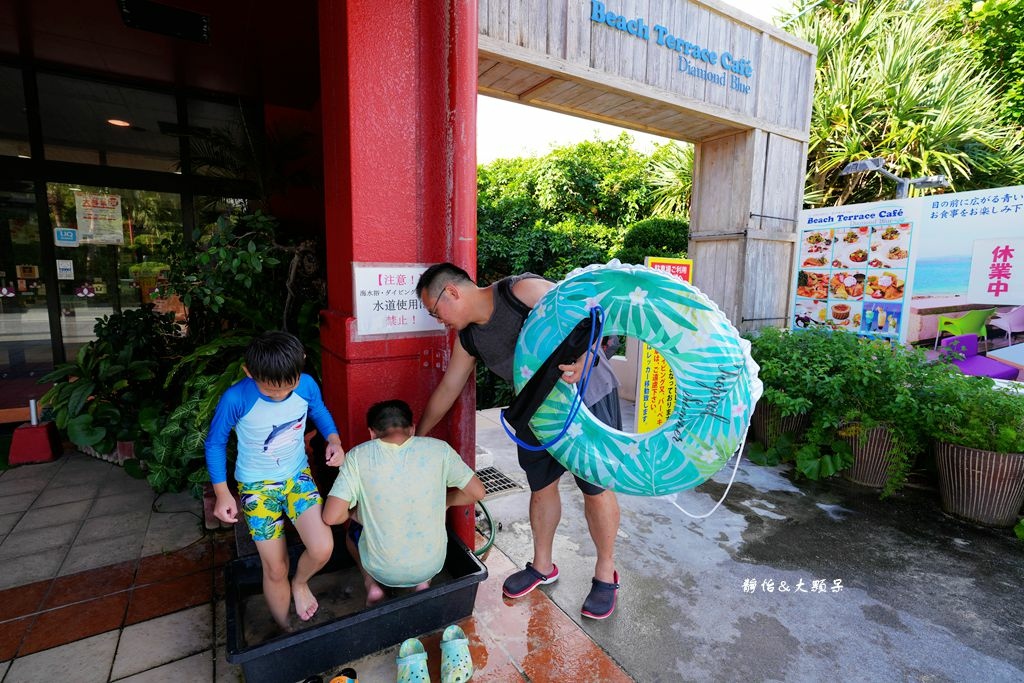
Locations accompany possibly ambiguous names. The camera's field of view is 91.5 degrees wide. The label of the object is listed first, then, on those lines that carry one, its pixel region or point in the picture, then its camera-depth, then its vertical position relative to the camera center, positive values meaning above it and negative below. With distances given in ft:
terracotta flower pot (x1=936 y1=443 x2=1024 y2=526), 10.22 -4.11
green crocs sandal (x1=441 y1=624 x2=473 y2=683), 5.96 -4.62
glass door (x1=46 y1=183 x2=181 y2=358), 15.28 +0.69
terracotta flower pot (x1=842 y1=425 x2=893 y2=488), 11.87 -4.12
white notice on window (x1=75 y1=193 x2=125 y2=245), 15.30 +1.62
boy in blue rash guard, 6.05 -2.35
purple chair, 14.17 -2.18
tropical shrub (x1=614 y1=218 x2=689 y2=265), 28.19 +2.37
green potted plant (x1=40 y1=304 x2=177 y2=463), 10.93 -2.61
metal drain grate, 11.48 -4.85
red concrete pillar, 7.36 +1.84
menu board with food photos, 14.83 +0.25
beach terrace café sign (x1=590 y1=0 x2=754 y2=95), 13.09 +6.73
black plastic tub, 5.61 -4.35
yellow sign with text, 11.12 -2.31
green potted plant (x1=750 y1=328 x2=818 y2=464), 12.53 -2.80
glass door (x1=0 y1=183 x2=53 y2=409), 14.69 -1.00
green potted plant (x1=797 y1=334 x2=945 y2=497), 11.38 -3.07
